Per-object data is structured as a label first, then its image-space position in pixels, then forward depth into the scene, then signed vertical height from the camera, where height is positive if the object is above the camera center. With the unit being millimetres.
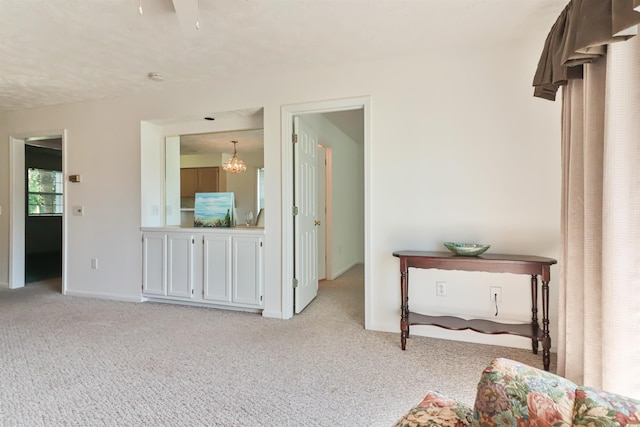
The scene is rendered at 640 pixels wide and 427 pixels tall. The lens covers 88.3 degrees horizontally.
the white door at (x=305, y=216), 3373 -81
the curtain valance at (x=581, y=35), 1169 +729
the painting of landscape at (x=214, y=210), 3688 -12
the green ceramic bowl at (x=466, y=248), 2402 -293
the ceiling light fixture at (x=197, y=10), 2094 +1316
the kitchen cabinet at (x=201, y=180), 4117 +363
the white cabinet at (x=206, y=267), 3375 -624
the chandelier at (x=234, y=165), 3928 +530
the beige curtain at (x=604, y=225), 1275 -73
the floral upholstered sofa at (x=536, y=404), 611 -392
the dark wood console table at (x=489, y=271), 2236 -520
